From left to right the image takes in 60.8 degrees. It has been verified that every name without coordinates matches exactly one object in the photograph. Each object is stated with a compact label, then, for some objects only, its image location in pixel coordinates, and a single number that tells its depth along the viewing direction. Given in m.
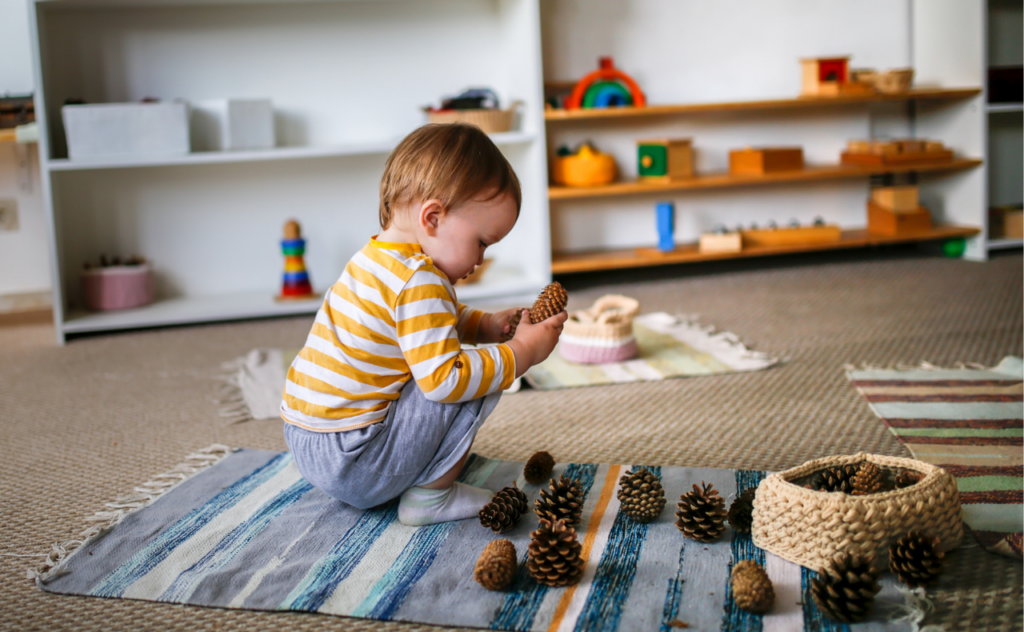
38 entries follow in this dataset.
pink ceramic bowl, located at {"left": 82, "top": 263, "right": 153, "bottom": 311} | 2.34
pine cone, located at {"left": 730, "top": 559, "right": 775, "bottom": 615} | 0.78
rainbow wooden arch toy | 2.52
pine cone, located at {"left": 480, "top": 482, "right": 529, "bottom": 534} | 0.97
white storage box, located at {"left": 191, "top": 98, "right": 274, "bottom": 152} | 2.25
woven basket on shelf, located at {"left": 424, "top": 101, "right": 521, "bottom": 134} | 2.30
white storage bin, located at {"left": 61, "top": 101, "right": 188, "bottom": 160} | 2.13
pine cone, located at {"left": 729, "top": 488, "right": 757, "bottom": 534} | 0.94
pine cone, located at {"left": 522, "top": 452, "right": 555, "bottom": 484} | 1.12
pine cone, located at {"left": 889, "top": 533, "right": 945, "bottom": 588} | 0.80
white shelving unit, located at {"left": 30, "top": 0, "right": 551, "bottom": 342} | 2.38
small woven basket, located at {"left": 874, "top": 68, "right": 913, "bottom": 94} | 2.60
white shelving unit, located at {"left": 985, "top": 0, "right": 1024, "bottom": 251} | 2.82
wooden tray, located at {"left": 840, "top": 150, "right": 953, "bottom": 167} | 2.63
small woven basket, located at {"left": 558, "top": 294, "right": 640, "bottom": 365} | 1.69
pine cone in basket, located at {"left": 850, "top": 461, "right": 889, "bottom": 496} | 0.90
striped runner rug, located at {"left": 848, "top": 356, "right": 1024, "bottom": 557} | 0.97
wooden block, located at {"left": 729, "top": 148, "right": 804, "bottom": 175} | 2.56
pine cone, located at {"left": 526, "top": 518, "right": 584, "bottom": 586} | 0.84
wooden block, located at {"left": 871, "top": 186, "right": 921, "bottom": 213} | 2.67
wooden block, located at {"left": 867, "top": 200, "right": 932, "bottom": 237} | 2.67
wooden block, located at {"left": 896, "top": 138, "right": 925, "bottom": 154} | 2.65
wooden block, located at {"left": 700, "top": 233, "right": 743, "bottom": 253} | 2.57
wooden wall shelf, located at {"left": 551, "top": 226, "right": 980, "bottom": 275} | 2.48
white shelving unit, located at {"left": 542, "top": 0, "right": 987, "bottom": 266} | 2.67
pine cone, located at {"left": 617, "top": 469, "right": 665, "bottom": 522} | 0.97
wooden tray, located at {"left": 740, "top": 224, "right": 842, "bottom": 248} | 2.62
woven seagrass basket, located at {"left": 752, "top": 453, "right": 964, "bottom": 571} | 0.82
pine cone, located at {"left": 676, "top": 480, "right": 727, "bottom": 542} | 0.92
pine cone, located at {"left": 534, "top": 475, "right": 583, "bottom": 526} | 0.97
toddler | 0.94
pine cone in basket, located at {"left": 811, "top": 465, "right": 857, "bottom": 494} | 0.92
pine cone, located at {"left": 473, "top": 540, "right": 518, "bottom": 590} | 0.84
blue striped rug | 0.80
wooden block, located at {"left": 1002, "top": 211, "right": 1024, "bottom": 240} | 2.71
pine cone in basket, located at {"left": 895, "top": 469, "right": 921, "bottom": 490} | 0.91
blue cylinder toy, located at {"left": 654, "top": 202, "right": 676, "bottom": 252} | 2.55
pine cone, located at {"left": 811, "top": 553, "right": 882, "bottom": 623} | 0.75
